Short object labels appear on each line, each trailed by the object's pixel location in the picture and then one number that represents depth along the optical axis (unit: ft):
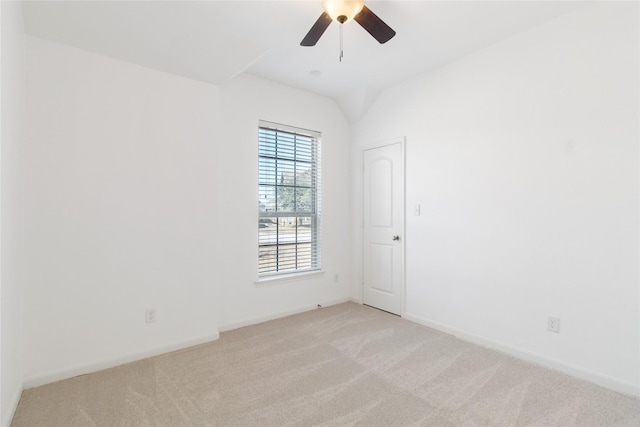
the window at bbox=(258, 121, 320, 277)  11.88
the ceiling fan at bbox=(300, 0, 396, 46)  6.38
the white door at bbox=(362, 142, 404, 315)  12.17
